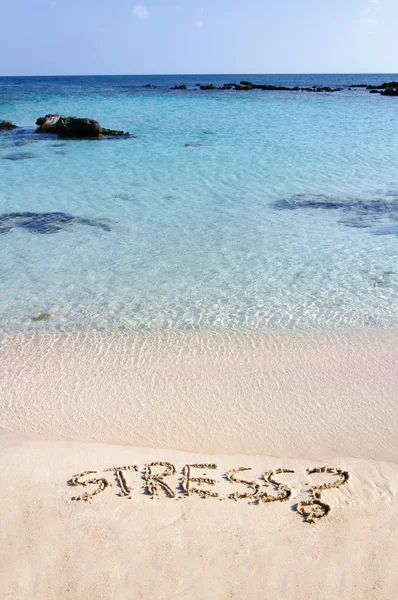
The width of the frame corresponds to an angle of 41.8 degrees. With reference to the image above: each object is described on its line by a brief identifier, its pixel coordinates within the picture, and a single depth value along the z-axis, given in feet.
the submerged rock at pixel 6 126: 84.48
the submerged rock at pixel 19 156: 58.85
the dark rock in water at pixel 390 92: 181.53
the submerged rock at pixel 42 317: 22.72
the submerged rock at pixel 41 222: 34.17
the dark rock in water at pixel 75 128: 75.61
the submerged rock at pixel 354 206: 35.37
